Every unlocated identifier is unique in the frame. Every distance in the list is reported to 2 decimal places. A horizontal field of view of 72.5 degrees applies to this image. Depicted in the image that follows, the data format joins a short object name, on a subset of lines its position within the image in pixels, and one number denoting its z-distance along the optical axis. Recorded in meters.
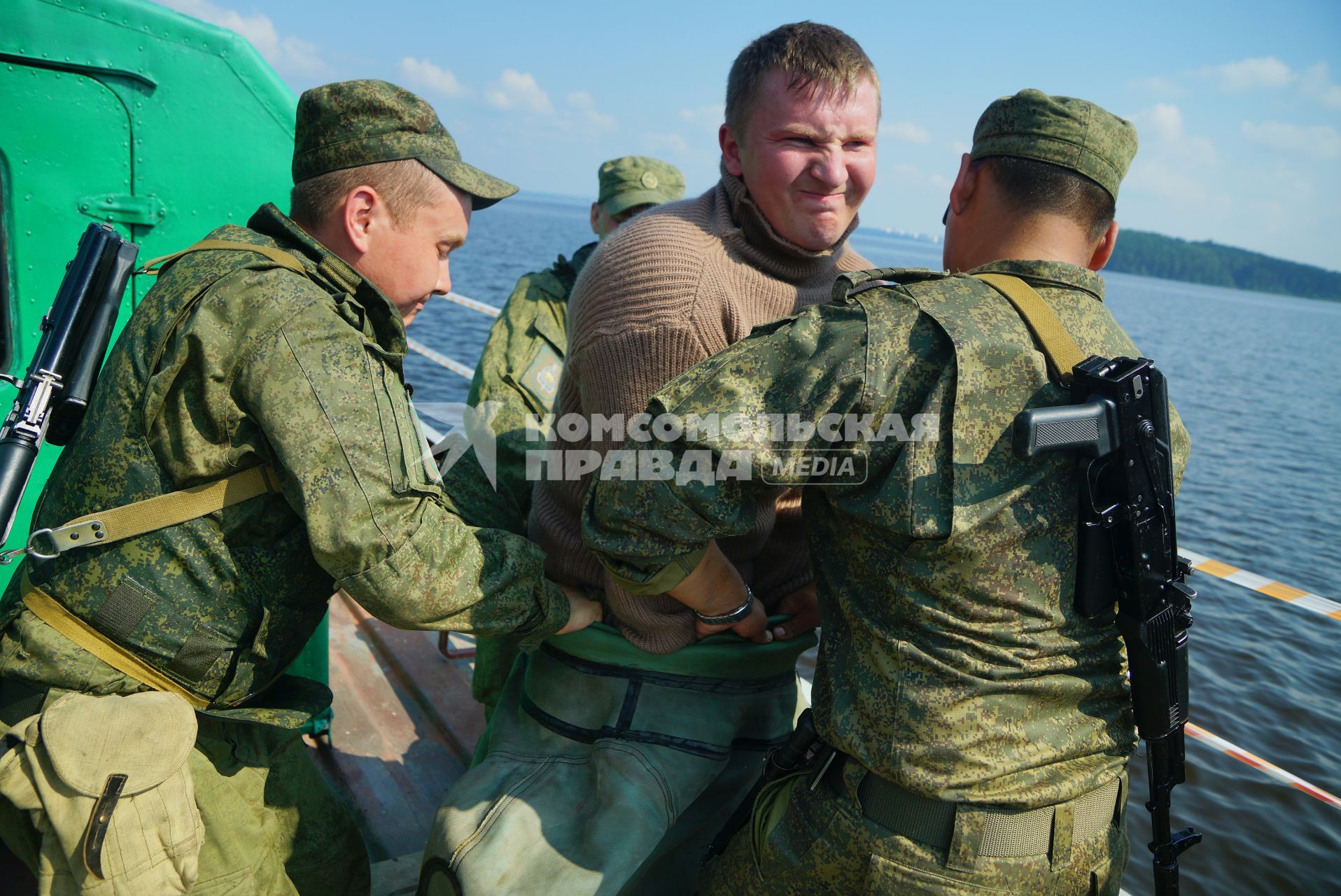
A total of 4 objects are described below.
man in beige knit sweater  2.15
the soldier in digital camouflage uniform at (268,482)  1.92
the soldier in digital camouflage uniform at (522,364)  2.88
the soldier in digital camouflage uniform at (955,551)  1.77
